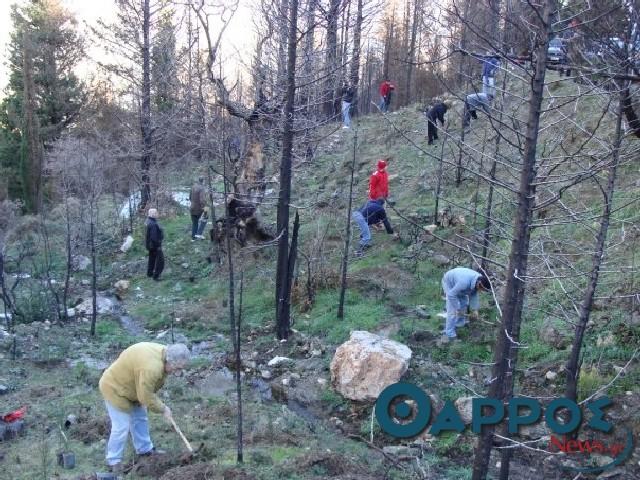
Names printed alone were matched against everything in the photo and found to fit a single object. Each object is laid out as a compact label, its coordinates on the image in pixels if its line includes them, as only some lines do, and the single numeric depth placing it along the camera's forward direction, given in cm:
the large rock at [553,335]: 795
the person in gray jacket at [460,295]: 820
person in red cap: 1160
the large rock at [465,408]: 689
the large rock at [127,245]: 1546
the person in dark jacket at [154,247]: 1269
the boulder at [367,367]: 750
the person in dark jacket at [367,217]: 1177
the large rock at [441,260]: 1091
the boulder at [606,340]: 756
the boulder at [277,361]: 875
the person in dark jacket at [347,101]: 1697
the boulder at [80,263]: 1442
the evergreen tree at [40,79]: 2256
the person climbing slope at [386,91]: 2053
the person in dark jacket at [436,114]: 1504
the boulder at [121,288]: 1274
